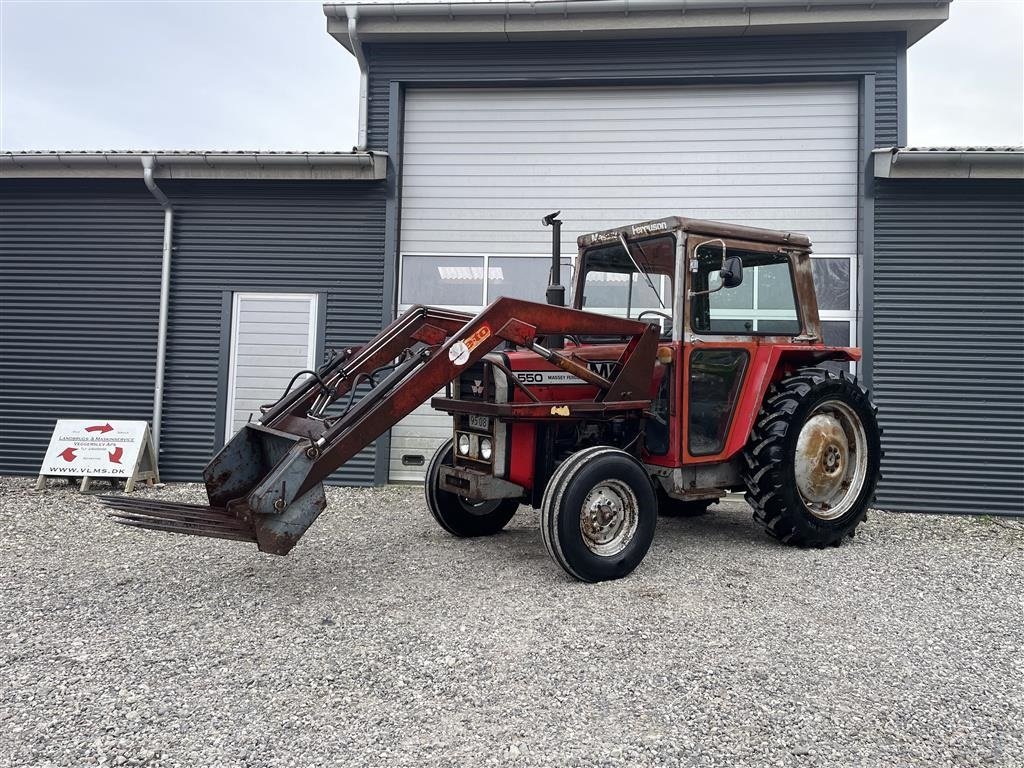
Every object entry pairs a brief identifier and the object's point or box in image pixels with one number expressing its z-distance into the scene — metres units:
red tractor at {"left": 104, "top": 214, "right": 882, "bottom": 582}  3.94
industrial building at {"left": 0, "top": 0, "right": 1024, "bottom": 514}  7.05
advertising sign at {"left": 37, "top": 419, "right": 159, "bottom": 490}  7.21
